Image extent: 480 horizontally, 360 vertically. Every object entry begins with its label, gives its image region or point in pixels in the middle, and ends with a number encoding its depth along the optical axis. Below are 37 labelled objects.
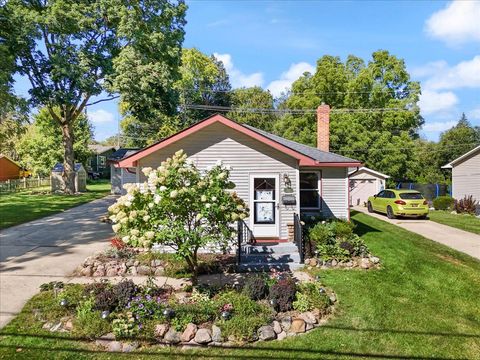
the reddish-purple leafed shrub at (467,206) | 24.12
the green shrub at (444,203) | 26.73
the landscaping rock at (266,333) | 6.85
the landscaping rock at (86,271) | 9.91
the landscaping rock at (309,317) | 7.36
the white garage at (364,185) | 30.11
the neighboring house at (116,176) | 31.32
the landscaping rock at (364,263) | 10.84
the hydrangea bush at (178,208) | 7.41
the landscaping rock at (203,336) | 6.68
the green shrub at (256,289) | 8.06
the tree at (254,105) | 51.97
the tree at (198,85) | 49.31
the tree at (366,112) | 35.44
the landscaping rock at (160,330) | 6.81
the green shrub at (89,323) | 6.80
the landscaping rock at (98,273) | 9.95
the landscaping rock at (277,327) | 7.05
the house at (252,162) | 12.04
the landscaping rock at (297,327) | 7.12
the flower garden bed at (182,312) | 6.78
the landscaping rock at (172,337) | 6.71
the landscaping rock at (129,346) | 6.46
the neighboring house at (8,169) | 45.00
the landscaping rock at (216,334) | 6.74
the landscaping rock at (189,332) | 6.73
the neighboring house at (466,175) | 25.33
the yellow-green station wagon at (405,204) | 20.78
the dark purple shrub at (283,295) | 7.76
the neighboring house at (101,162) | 60.59
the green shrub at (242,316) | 6.84
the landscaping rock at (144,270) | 10.16
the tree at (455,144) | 44.12
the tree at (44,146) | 40.16
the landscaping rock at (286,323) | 7.18
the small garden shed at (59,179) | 32.81
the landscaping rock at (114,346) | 6.46
